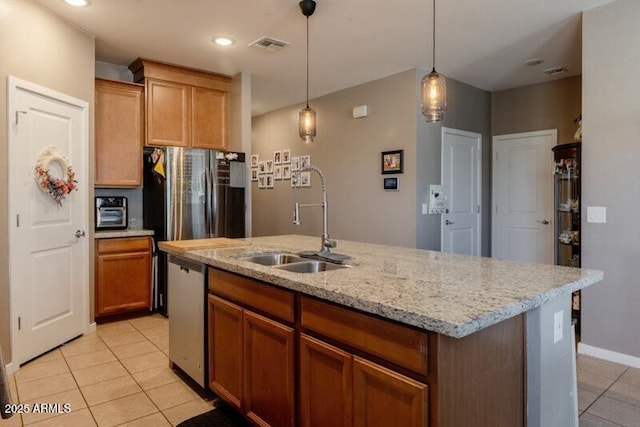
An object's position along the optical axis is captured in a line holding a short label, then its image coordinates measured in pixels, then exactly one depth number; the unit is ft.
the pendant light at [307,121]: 9.98
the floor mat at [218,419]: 7.07
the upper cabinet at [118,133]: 13.19
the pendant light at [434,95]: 7.60
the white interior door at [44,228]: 9.40
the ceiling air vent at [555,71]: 14.67
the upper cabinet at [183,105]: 14.03
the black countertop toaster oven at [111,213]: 13.57
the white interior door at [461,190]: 15.98
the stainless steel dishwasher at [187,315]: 8.02
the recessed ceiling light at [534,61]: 13.77
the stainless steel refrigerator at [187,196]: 13.32
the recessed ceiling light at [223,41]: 12.03
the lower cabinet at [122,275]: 12.68
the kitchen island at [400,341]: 3.90
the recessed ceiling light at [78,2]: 9.73
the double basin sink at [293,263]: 7.21
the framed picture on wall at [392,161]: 14.97
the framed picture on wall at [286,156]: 20.48
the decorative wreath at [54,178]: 10.04
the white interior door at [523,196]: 16.31
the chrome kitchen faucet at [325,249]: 7.25
